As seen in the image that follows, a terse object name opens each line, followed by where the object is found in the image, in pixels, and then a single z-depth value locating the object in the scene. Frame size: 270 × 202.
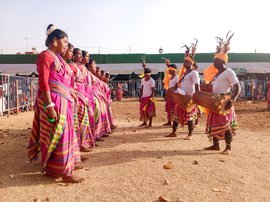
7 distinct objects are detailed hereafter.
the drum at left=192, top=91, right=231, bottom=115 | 5.62
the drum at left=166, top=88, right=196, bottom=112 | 7.18
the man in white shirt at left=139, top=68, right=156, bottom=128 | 10.08
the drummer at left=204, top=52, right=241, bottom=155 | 6.05
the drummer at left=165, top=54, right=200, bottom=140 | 7.69
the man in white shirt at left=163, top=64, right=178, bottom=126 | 9.77
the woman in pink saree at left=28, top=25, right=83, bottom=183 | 4.05
